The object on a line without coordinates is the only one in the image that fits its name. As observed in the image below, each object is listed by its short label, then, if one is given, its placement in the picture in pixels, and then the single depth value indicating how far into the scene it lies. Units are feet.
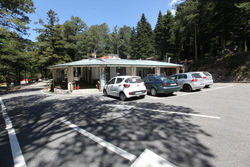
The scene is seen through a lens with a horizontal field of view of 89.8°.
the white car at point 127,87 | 26.99
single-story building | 44.01
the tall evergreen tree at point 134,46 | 172.35
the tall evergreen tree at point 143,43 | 168.76
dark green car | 30.07
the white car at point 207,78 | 37.73
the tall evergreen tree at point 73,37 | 100.38
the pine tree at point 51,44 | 85.13
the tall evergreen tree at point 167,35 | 116.57
